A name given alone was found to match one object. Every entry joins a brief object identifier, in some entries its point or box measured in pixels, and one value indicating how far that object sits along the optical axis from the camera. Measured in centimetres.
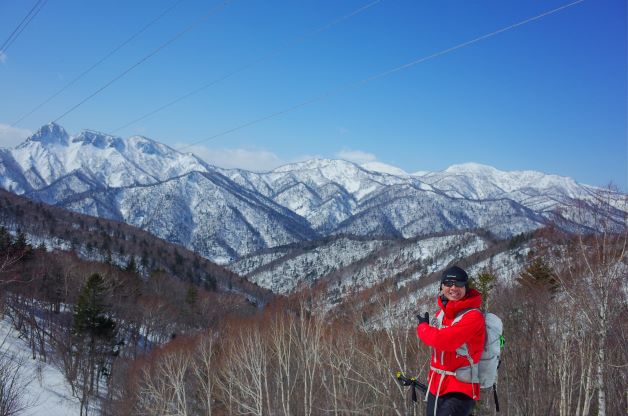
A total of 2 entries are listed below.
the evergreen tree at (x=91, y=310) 3856
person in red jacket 461
